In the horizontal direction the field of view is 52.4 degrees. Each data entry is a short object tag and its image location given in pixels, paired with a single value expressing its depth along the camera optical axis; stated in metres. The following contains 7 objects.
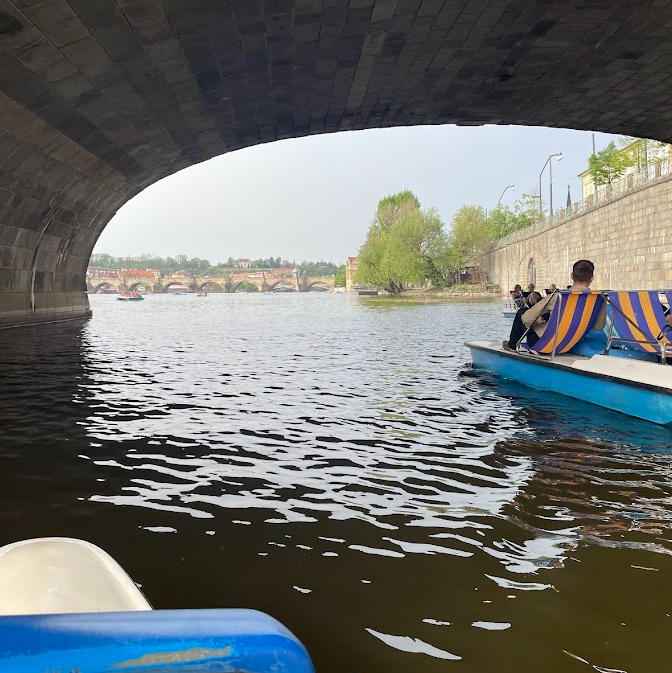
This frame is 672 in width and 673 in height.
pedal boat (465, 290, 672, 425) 6.51
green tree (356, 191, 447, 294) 65.94
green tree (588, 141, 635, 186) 56.68
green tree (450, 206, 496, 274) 67.56
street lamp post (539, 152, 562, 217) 57.44
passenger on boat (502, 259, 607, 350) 7.84
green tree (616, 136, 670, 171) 51.28
